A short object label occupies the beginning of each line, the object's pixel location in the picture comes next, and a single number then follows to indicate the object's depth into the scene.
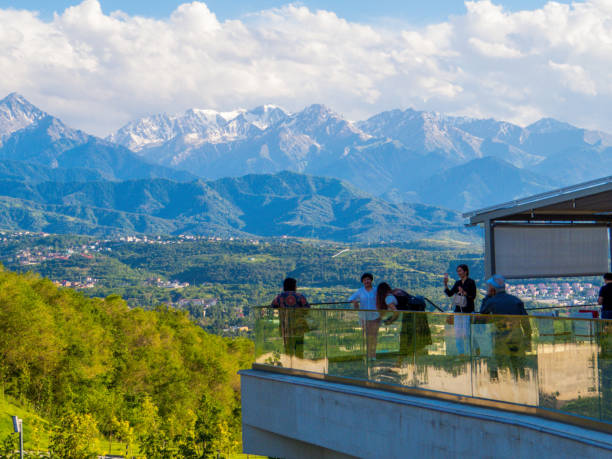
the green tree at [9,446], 29.64
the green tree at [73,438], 33.41
